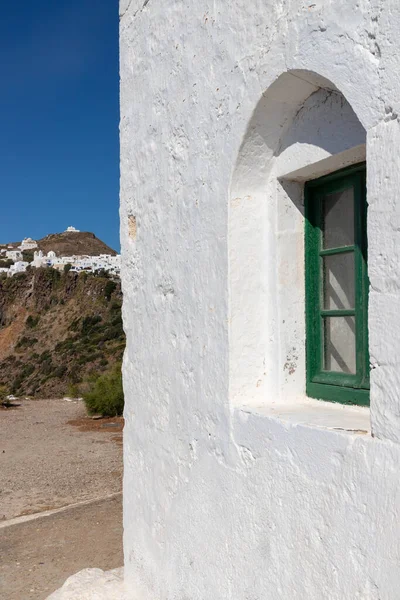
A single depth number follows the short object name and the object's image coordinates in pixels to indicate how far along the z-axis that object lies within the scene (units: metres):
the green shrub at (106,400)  13.40
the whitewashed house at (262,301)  1.93
